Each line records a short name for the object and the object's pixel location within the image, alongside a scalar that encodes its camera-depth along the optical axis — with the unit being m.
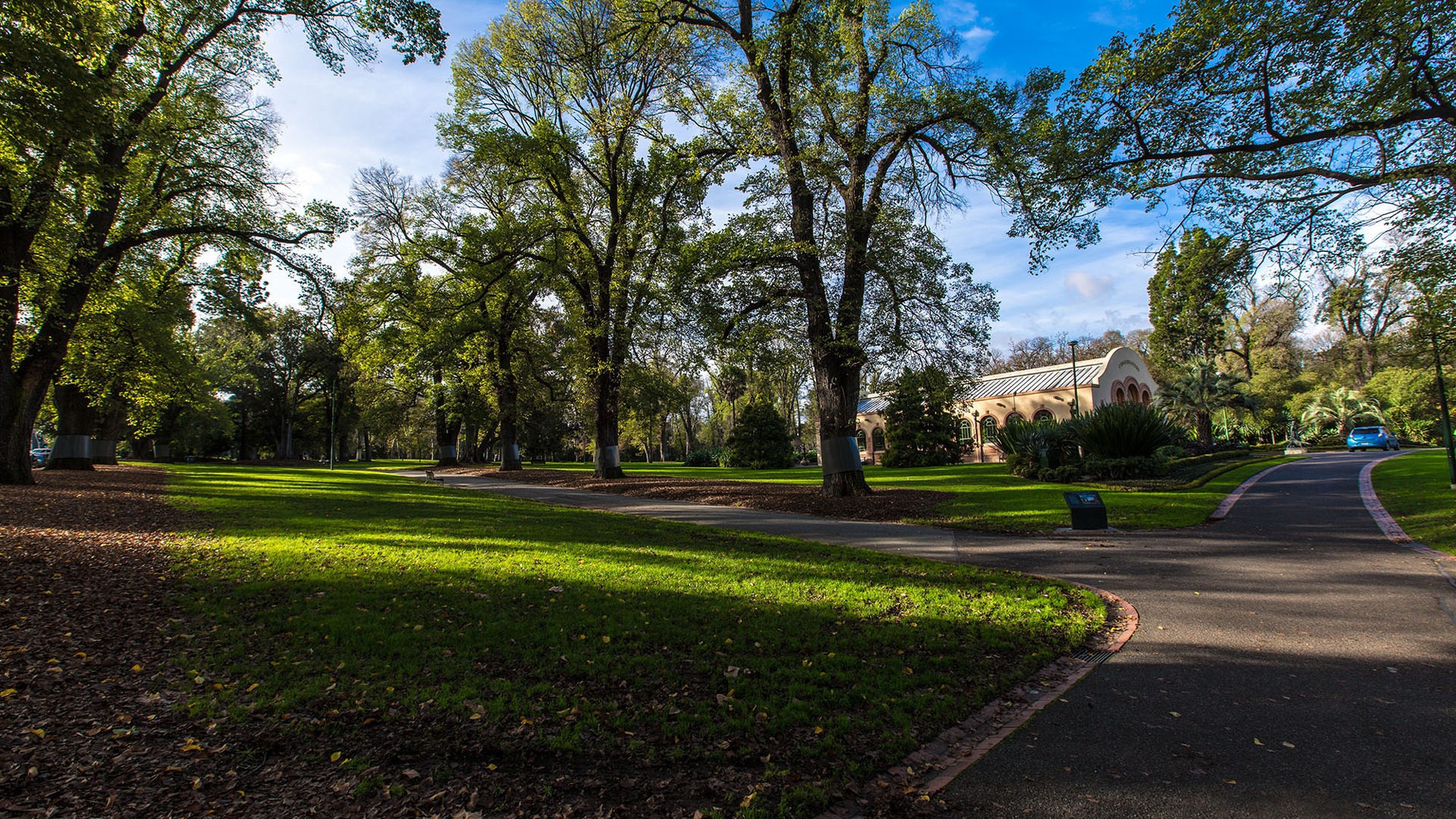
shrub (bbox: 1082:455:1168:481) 18.31
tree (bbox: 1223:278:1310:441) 47.22
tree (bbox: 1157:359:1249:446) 36.84
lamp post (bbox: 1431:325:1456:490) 12.93
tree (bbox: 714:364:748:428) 17.33
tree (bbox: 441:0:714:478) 21.22
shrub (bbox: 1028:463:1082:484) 18.75
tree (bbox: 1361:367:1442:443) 38.00
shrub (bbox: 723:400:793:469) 36.06
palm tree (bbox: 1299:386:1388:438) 40.84
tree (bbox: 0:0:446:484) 8.20
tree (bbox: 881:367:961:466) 34.38
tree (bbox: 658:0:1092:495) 13.91
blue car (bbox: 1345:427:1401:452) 34.62
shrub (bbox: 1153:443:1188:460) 24.67
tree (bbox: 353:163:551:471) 23.58
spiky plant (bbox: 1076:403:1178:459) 19.23
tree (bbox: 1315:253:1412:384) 11.73
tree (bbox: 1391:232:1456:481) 9.53
